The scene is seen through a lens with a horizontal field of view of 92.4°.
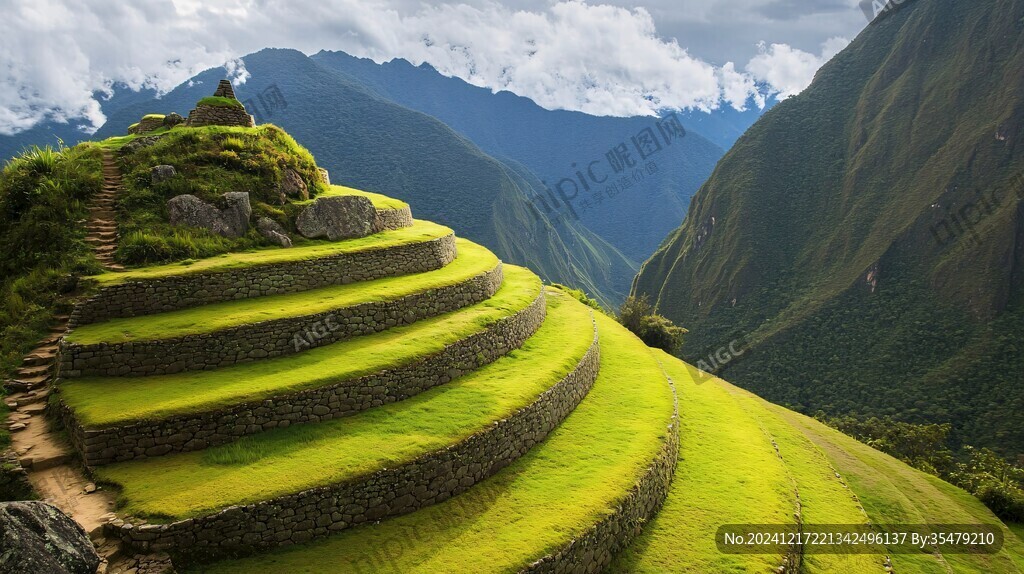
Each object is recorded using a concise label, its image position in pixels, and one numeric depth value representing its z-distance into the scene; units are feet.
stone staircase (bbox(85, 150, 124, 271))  46.03
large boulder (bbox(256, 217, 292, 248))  53.42
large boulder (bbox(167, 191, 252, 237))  50.70
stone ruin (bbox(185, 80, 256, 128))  67.51
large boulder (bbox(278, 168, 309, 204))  58.79
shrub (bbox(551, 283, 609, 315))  119.75
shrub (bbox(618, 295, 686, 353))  133.90
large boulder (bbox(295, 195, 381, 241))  56.59
